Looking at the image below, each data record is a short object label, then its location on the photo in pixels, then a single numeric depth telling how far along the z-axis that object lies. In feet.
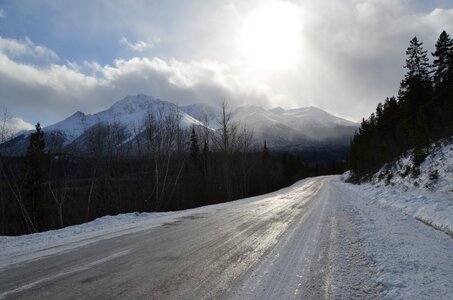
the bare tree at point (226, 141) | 136.05
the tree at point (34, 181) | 116.16
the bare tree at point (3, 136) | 93.97
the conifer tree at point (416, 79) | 165.37
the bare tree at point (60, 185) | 108.88
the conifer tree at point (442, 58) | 152.76
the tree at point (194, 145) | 187.99
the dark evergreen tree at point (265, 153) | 271.20
